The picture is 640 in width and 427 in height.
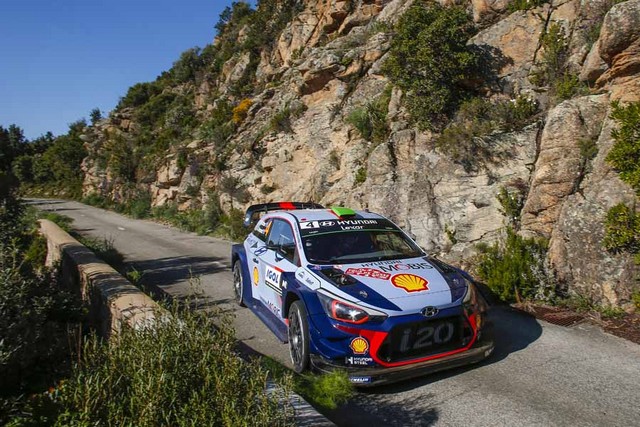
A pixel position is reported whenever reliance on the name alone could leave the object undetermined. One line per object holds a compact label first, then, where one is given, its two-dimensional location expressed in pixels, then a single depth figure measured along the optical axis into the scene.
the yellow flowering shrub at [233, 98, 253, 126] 23.66
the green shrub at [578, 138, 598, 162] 8.03
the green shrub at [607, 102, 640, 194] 6.69
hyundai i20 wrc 4.38
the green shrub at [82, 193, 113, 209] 35.02
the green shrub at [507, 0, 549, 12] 12.38
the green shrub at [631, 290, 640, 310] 6.03
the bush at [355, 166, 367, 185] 13.77
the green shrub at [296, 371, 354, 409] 4.14
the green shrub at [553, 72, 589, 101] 9.38
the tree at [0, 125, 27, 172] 60.56
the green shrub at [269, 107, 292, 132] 19.75
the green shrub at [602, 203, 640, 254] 6.38
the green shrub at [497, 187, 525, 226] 9.41
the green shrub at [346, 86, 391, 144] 13.84
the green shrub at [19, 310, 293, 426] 2.71
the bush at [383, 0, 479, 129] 11.87
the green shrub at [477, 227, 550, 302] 7.18
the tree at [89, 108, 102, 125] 50.94
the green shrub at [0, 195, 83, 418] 3.64
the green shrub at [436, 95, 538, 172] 10.52
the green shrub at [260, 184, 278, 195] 19.06
